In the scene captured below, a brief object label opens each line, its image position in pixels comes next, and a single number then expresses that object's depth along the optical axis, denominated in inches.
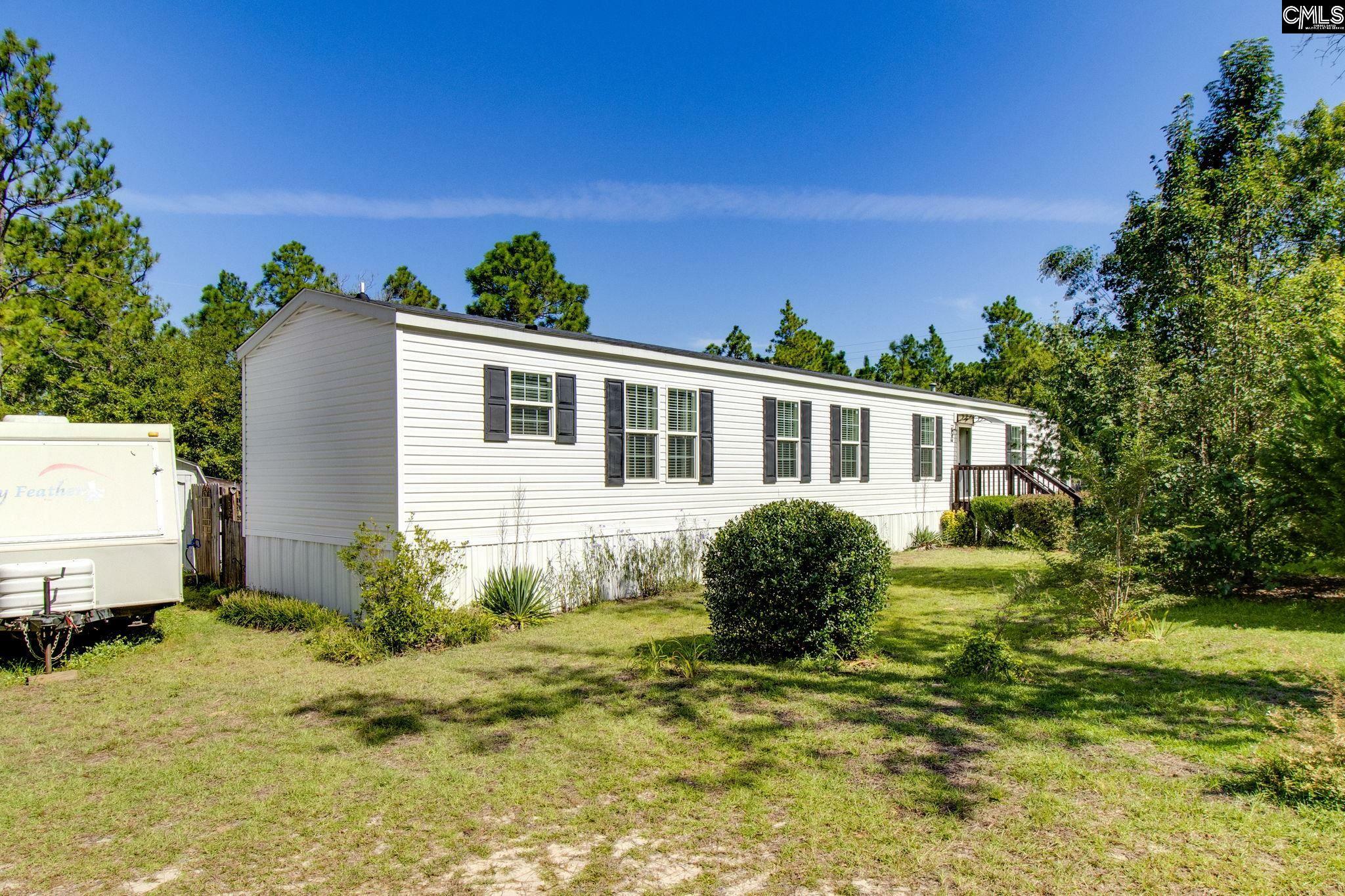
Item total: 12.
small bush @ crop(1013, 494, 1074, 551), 569.8
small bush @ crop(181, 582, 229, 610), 423.5
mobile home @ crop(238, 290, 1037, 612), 341.7
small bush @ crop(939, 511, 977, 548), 671.8
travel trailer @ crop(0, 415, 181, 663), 273.9
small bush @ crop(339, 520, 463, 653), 299.1
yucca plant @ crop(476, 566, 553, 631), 354.0
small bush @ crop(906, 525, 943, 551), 651.5
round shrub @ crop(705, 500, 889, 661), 251.1
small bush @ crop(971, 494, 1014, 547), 638.5
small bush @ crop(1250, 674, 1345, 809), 138.1
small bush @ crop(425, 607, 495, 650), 308.2
